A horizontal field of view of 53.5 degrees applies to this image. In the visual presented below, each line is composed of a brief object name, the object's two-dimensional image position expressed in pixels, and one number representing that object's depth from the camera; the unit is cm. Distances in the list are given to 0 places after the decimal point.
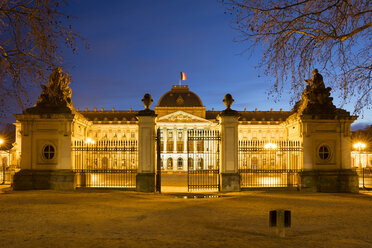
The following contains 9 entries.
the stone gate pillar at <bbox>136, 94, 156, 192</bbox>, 1588
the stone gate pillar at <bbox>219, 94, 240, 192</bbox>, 1590
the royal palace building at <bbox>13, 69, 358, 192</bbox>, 1606
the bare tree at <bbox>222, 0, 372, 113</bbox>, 844
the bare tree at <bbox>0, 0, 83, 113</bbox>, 914
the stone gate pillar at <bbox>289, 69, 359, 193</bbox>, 1636
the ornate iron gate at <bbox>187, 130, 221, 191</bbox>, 1645
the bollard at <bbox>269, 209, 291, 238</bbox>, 726
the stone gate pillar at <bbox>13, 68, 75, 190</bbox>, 1616
